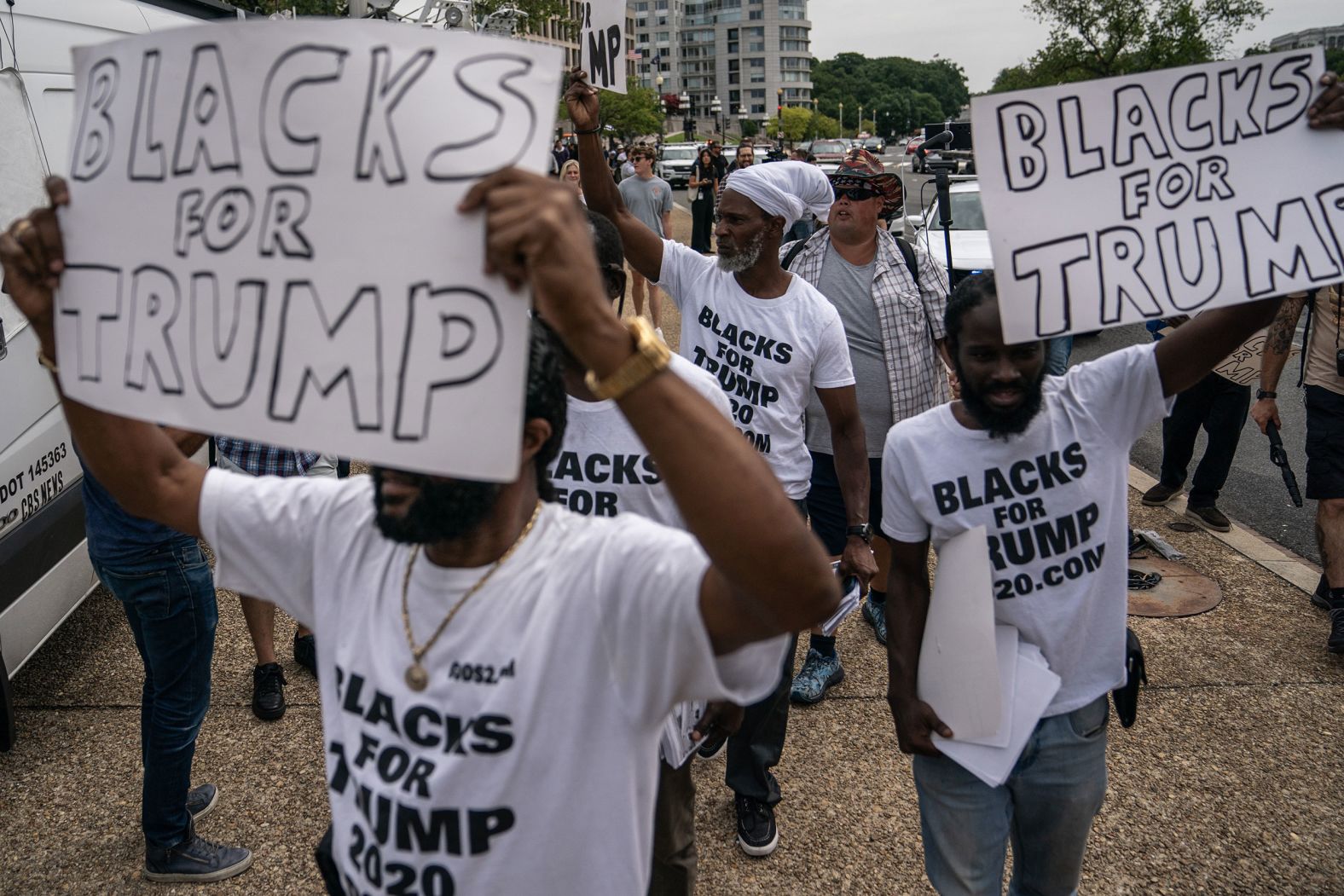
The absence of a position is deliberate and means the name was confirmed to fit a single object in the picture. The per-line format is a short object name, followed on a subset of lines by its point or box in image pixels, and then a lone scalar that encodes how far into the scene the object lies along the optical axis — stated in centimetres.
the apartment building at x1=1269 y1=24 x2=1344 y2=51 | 9706
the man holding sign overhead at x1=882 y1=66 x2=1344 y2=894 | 232
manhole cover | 517
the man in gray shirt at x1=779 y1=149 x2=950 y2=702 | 429
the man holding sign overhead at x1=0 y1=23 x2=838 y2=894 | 128
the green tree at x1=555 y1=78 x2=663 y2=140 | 5594
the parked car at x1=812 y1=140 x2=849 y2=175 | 5358
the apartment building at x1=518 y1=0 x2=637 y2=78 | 5735
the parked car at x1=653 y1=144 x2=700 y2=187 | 4288
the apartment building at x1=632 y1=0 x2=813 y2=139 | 15725
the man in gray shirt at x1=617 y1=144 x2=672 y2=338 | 1187
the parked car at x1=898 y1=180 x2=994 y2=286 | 1193
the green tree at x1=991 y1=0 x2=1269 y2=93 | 4659
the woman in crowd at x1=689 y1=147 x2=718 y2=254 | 1619
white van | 385
